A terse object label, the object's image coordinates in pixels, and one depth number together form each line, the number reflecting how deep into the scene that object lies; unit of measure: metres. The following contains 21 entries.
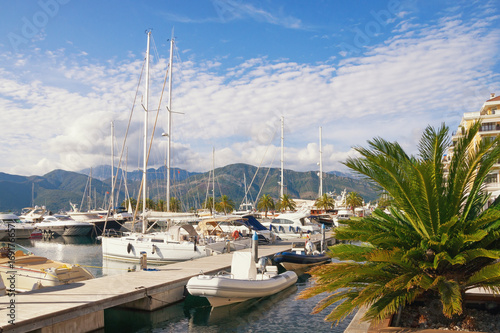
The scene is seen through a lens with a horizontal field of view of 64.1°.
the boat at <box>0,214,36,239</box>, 56.38
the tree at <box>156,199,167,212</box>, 84.18
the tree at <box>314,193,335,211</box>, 86.86
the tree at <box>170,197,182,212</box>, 87.39
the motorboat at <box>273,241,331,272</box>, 25.81
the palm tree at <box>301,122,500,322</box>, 7.73
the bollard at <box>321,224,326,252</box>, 31.99
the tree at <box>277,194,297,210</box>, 78.19
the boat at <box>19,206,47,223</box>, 77.69
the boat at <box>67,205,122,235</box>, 60.37
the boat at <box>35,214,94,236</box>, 58.31
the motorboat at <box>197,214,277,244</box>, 32.38
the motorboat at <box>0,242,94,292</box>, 15.77
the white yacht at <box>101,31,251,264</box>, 25.81
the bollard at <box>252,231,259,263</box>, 18.75
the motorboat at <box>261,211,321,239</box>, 43.13
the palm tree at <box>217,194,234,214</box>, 91.09
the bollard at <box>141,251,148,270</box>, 19.80
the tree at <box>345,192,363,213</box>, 93.56
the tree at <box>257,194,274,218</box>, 86.50
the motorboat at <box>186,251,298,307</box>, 15.83
